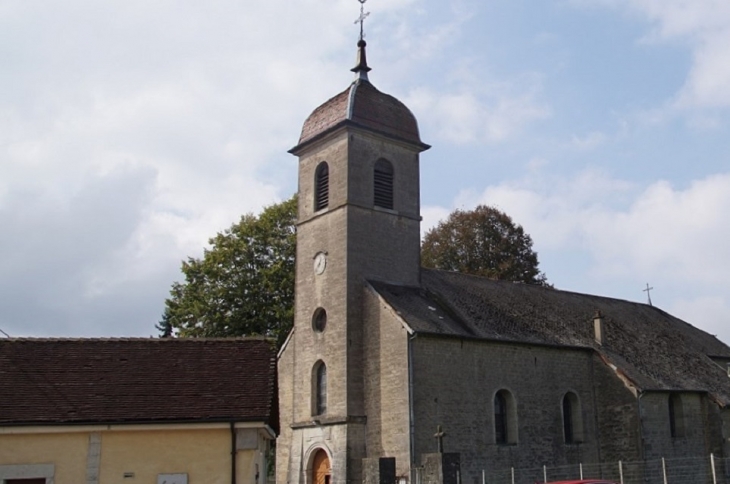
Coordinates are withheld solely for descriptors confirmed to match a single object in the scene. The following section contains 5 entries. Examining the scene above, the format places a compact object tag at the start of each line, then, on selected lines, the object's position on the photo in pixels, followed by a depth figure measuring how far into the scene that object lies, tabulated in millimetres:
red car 17250
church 25625
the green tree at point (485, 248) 43469
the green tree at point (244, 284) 36219
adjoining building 14969
